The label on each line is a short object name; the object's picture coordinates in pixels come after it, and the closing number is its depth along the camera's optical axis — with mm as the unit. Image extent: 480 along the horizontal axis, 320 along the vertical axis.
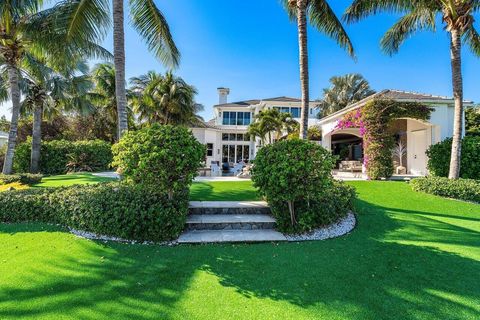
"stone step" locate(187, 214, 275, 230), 6145
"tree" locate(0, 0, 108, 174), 8102
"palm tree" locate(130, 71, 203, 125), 24141
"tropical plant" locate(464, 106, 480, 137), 25781
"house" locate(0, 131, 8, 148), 30422
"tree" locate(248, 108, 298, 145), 23188
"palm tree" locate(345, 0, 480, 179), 10406
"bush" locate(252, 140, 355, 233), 5809
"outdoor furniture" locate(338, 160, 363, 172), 18825
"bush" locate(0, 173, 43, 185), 12062
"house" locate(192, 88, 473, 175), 14445
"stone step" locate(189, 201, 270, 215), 6945
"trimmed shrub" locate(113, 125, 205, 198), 5434
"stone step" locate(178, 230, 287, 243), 5473
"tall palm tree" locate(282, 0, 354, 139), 8938
